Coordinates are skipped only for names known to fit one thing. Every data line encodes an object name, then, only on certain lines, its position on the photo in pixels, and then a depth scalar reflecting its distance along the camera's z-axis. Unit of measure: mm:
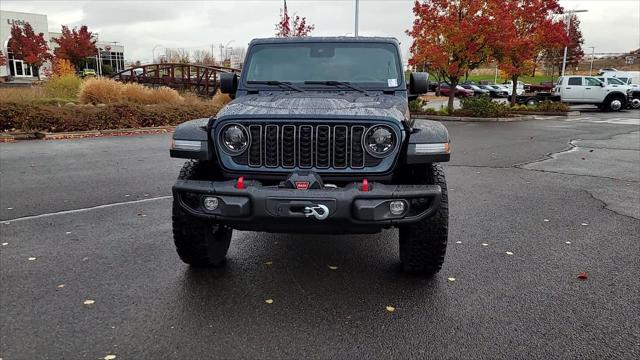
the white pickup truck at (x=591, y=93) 26625
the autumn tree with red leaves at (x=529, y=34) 20644
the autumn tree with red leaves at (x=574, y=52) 52812
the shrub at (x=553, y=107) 23156
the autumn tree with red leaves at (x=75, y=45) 50781
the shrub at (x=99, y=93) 18203
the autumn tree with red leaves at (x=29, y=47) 51375
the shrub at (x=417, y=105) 21095
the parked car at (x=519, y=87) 42669
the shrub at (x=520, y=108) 22812
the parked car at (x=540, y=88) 36331
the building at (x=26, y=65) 58688
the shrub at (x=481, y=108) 20125
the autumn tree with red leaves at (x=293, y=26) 24625
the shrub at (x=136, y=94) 18697
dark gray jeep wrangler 3105
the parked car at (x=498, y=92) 43775
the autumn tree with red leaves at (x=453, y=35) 18659
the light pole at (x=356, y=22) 23181
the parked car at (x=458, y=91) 43703
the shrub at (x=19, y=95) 14446
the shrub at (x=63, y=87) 20453
